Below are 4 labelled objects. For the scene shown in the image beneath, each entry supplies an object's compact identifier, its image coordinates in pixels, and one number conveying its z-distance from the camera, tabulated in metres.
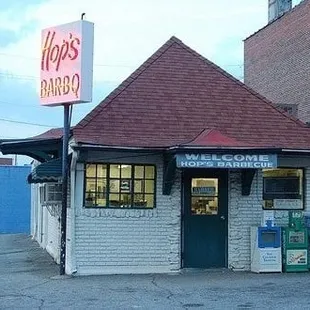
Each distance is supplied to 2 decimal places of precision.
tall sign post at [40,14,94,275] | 14.77
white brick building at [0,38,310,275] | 14.91
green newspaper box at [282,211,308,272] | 15.29
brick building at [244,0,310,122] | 26.41
